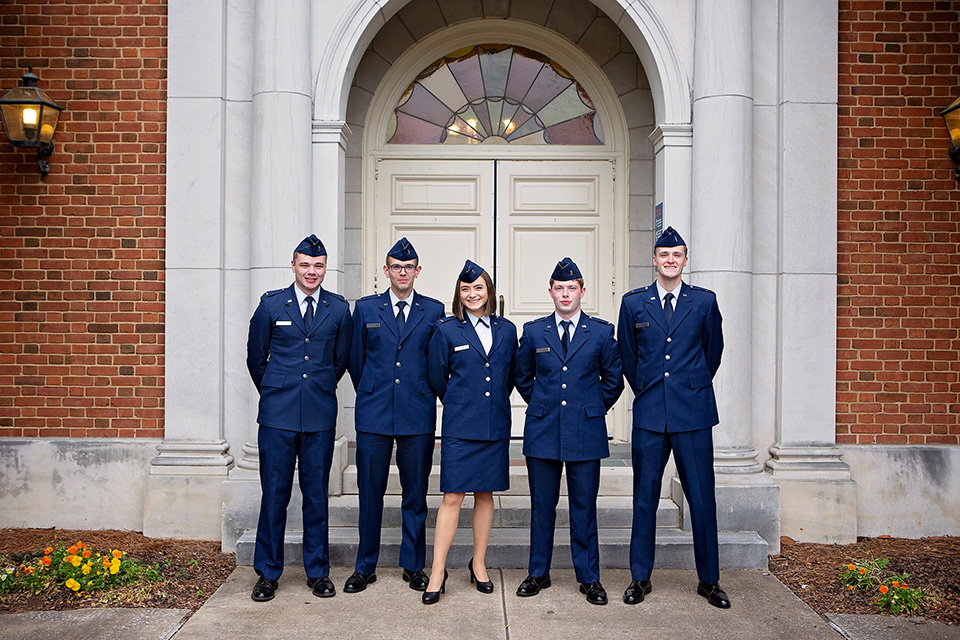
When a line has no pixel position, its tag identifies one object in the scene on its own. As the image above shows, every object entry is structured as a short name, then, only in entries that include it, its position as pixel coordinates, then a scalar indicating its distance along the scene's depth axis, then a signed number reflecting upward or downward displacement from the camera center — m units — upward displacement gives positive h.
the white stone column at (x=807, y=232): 6.20 +0.72
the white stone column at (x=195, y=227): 6.22 +0.72
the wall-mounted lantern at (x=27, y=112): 6.10 +1.57
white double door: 7.45 +0.94
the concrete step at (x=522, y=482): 6.23 -1.24
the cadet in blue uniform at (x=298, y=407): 4.92 -0.53
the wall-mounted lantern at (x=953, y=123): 6.11 +1.57
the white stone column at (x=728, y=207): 5.98 +0.89
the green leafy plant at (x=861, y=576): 5.18 -1.63
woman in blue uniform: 4.79 -0.48
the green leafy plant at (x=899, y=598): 4.86 -1.65
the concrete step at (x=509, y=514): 5.86 -1.40
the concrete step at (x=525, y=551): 5.45 -1.56
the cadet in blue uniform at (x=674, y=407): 4.87 -0.50
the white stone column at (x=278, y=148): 6.05 +1.30
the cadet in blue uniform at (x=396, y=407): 4.95 -0.52
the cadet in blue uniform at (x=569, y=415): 4.79 -0.55
